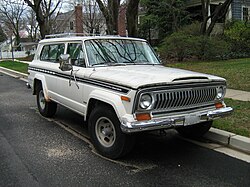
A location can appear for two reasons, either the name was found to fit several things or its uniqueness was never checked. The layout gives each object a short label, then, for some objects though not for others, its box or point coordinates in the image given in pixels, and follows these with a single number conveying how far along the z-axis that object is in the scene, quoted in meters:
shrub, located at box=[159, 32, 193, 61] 17.61
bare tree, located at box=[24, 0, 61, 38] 22.58
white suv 4.42
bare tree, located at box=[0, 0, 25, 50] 57.84
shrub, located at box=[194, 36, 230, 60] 17.92
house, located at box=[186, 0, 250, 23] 27.44
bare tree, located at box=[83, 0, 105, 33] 43.08
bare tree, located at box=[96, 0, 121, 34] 13.70
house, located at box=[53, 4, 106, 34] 45.05
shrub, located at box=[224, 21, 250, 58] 20.05
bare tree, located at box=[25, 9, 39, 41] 60.91
